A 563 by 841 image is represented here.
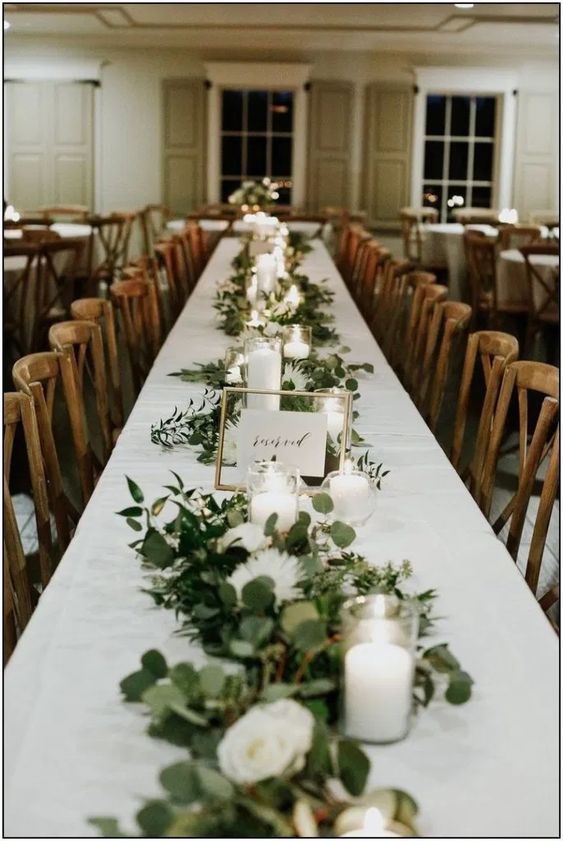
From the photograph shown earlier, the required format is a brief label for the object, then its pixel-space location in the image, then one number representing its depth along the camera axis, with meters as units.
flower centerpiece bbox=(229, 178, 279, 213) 10.03
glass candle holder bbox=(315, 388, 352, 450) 2.38
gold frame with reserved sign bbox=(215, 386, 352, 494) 2.08
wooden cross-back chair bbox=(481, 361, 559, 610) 2.54
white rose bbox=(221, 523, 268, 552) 1.57
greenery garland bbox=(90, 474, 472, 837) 1.04
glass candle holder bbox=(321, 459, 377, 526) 1.99
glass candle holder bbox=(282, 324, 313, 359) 3.21
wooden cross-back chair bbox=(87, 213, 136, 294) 8.41
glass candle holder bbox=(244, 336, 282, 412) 2.63
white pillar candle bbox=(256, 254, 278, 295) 4.53
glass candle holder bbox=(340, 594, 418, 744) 1.23
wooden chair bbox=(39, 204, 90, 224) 10.98
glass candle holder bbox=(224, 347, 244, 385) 2.92
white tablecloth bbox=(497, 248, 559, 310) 7.48
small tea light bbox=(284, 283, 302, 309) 4.08
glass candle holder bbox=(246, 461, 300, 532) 1.76
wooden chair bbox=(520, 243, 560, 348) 7.06
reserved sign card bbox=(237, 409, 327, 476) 2.12
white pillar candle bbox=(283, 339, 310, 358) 3.20
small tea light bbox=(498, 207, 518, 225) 9.96
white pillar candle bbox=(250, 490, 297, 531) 1.76
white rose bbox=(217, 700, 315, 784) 1.04
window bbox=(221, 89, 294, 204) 12.30
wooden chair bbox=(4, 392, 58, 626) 2.26
